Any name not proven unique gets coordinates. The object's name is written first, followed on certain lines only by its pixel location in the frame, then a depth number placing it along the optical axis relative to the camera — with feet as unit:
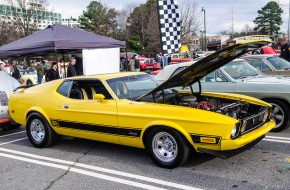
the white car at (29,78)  58.95
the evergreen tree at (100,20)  166.20
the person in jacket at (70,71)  34.81
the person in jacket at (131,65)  56.17
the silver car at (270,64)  27.62
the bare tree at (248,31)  277.31
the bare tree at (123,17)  174.29
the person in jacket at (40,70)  55.71
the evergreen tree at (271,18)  241.84
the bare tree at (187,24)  128.44
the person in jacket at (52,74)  33.91
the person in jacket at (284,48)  33.99
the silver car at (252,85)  19.63
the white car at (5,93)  22.61
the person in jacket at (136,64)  59.32
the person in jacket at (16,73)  49.03
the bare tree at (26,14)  118.52
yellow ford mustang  13.30
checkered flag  33.73
